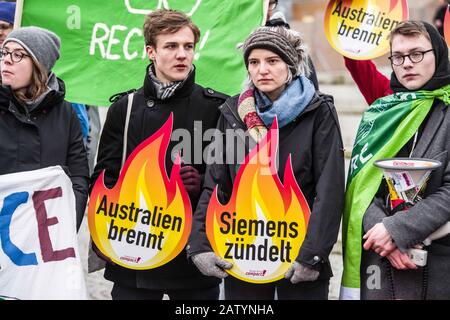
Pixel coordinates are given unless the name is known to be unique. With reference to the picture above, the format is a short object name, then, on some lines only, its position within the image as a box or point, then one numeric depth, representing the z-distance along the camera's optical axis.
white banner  7.92
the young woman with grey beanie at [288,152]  7.77
